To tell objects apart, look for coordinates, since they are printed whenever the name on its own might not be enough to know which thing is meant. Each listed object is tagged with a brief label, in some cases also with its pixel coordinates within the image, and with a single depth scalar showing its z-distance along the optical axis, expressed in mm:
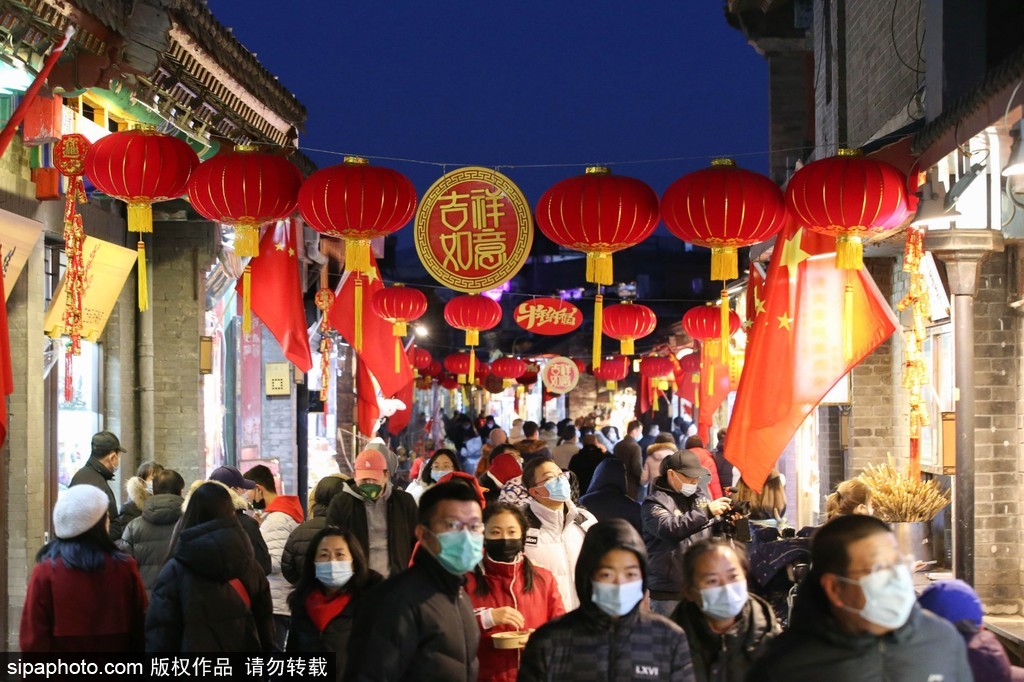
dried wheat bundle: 10391
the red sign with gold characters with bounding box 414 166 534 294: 11297
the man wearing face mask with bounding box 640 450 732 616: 8469
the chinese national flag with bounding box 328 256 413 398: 15493
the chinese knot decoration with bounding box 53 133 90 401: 10500
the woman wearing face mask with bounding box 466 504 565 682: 6461
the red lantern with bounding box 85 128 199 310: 9930
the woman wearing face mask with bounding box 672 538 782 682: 5266
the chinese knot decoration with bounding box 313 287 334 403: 18844
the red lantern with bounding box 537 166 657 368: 10234
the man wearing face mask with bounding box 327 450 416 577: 9156
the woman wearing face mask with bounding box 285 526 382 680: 6562
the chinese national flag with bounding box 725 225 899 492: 10242
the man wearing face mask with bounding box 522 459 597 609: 7664
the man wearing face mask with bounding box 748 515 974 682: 4250
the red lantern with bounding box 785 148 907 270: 9320
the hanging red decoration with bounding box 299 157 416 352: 10141
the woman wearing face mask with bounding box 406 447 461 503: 11922
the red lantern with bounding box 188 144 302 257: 10016
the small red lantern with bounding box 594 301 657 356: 21000
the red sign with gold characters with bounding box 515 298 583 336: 21641
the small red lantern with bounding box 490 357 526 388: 34031
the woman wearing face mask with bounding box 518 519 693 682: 4977
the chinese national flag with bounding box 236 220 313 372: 13562
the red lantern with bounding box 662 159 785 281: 9836
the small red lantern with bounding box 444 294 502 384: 19812
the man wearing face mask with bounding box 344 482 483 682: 4996
